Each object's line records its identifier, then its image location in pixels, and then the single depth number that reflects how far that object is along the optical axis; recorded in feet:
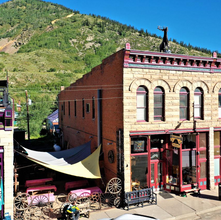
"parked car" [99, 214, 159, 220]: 27.58
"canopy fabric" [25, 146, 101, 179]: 43.78
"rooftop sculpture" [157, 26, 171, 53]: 55.14
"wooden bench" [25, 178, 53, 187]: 50.69
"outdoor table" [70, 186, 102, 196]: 44.45
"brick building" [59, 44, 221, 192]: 44.75
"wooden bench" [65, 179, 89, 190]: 51.01
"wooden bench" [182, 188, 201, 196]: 47.93
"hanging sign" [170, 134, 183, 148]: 45.11
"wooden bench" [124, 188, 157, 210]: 42.01
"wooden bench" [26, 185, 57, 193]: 46.81
